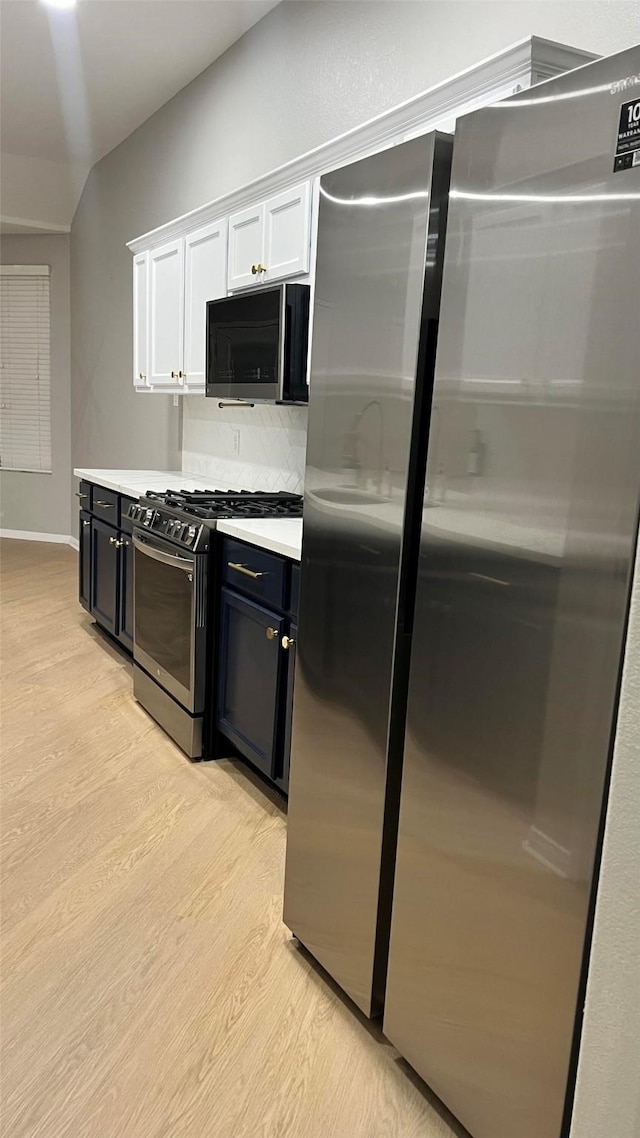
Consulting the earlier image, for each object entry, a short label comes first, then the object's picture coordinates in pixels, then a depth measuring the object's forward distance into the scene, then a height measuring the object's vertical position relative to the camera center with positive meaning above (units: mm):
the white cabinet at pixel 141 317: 4605 +445
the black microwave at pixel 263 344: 2984 +221
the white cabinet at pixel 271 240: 3055 +636
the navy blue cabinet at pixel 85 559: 4770 -939
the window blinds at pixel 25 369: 7484 +202
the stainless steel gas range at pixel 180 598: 3020 -755
